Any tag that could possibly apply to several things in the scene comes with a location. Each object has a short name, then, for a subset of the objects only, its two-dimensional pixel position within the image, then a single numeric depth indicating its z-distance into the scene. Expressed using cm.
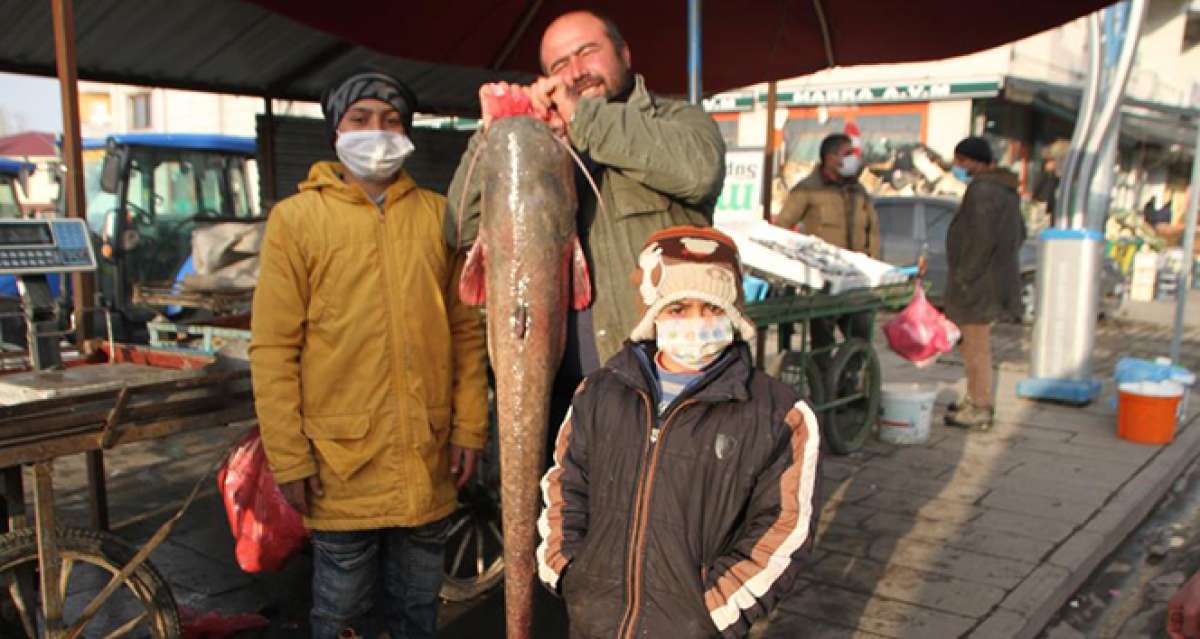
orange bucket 658
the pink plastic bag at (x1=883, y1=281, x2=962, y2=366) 629
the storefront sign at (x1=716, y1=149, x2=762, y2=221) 762
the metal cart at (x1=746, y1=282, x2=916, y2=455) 542
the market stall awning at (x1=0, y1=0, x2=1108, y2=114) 483
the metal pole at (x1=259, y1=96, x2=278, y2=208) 681
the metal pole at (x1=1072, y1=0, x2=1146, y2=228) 856
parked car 1261
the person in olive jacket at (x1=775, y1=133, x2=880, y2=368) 685
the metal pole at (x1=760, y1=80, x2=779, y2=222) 725
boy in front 200
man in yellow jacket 238
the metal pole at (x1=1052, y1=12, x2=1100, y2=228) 883
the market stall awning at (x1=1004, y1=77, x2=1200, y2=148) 1959
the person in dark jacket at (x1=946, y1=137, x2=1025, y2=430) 676
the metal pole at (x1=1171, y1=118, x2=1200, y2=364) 823
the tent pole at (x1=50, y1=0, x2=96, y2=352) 354
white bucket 645
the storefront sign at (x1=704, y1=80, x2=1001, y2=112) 1933
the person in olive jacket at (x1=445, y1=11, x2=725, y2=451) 227
